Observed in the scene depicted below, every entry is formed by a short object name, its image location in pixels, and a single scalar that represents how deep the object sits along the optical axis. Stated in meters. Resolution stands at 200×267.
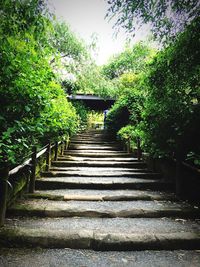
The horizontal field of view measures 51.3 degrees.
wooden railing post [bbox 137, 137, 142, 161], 7.07
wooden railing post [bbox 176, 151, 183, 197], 4.30
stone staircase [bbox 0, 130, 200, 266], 2.79
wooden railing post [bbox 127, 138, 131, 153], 8.38
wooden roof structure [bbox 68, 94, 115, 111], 15.33
